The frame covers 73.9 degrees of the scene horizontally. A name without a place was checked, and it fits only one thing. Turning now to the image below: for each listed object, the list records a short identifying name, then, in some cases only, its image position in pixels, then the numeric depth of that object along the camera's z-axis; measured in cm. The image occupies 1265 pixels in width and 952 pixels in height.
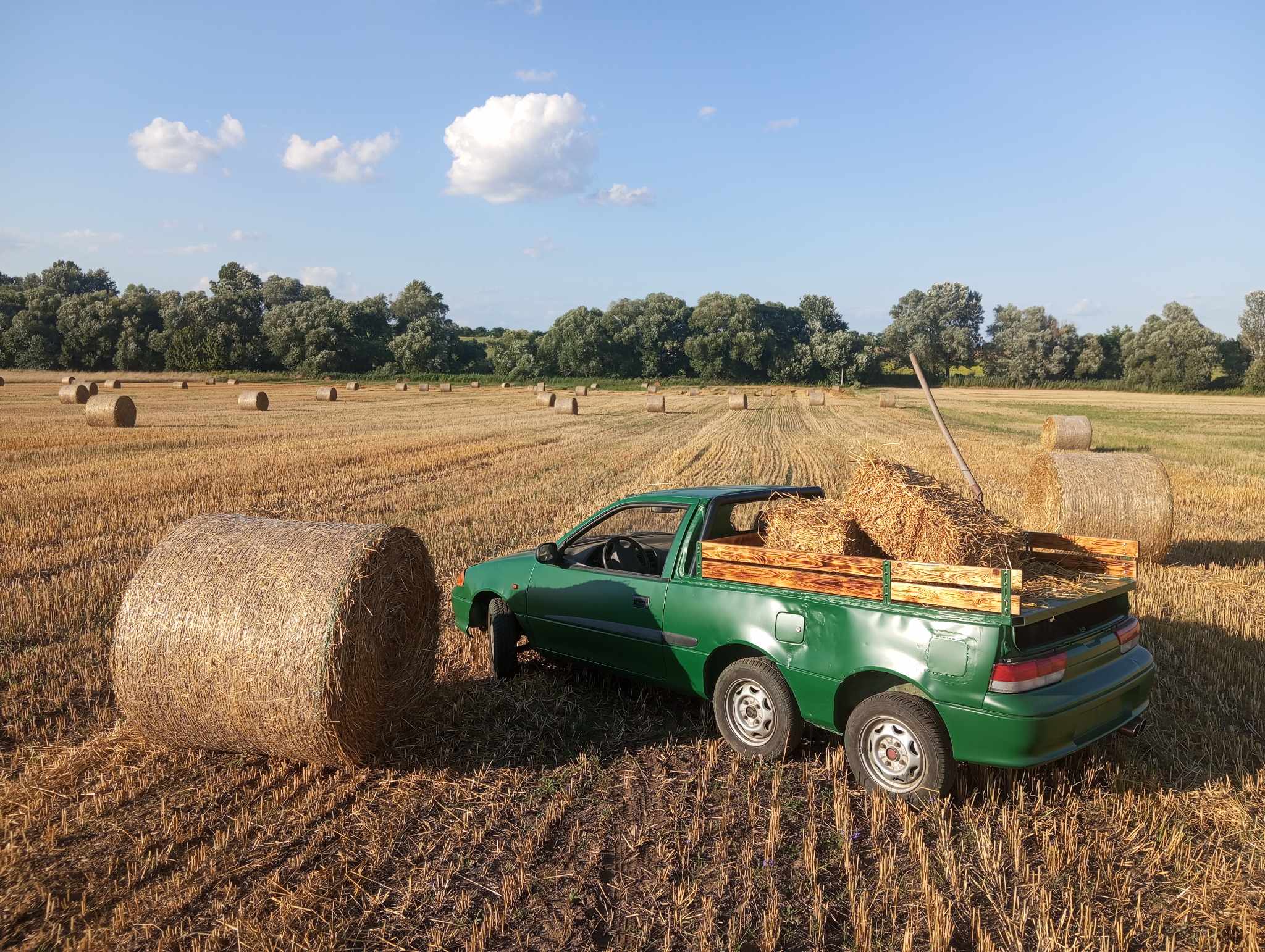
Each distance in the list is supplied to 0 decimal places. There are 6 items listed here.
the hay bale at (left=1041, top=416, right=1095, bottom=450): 2119
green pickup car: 407
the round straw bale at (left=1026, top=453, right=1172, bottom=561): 977
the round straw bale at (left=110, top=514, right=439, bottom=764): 460
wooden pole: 651
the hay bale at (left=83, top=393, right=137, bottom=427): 2505
